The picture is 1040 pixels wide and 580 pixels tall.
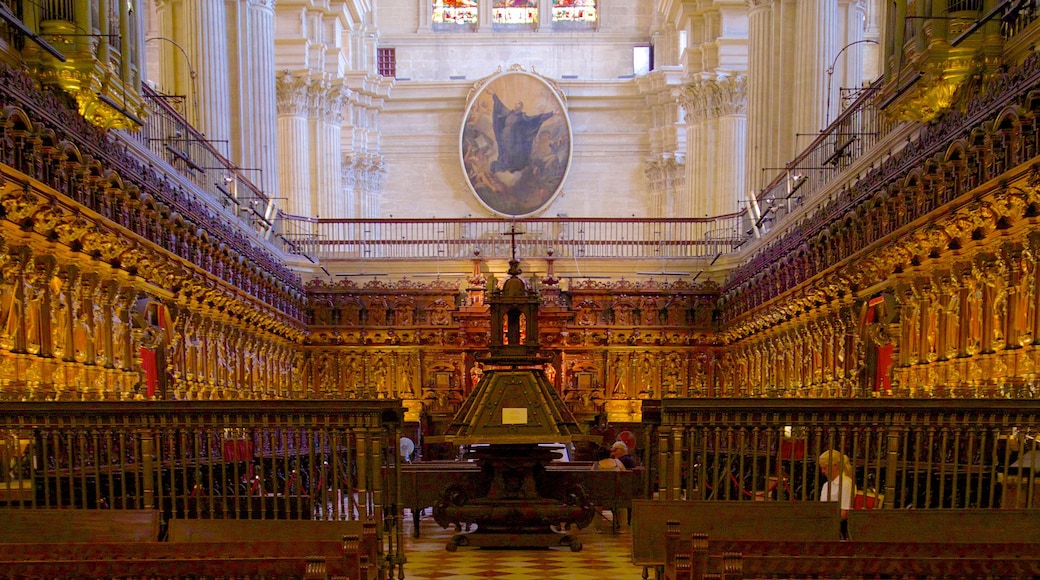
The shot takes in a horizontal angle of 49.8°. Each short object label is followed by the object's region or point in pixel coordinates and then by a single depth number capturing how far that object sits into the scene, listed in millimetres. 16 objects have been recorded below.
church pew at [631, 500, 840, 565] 6387
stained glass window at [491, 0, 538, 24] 46375
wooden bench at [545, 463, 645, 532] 10672
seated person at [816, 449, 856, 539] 7000
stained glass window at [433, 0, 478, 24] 46625
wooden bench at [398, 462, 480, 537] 10391
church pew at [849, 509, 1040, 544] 6160
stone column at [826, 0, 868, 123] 22625
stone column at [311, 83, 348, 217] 35938
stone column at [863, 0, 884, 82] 31959
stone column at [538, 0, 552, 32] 46062
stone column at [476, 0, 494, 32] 46094
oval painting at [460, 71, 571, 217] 43562
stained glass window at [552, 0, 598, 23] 46375
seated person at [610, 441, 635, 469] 12906
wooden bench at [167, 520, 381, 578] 5711
